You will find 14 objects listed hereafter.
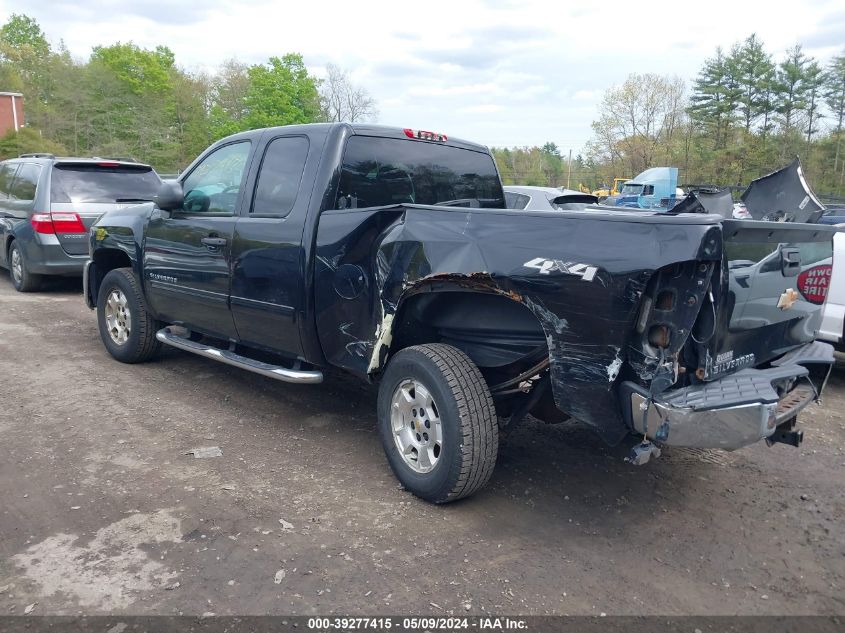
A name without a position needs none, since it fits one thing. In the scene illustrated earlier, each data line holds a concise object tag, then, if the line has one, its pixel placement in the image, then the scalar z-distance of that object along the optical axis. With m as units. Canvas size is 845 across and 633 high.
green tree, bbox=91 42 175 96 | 64.81
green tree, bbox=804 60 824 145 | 44.62
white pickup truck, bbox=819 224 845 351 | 5.92
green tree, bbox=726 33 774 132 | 45.94
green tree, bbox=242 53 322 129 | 60.19
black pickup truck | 2.89
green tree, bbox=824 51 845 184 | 43.34
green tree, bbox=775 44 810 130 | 45.06
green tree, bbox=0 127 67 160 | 40.75
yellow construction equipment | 33.19
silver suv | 9.04
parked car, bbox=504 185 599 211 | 8.55
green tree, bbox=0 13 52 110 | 61.09
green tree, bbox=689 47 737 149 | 47.06
